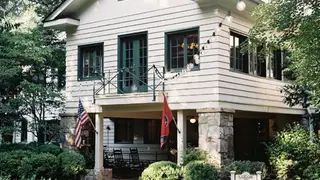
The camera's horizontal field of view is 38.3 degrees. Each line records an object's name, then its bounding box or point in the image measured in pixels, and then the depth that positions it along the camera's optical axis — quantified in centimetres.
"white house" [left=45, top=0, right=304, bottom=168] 1366
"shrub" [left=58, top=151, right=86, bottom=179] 1470
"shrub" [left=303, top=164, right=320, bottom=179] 1227
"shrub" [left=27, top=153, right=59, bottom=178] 1420
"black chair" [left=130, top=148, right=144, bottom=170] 1978
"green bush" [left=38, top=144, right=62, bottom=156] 1635
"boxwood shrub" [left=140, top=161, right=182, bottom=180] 1291
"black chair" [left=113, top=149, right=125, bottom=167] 1977
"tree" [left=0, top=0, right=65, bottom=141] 1669
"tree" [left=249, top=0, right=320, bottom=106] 1059
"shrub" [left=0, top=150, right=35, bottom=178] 1411
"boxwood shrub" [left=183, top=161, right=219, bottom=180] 1255
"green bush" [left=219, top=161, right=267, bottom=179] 1289
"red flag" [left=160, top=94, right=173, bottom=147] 1328
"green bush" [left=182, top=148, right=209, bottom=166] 1341
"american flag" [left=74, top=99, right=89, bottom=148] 1499
